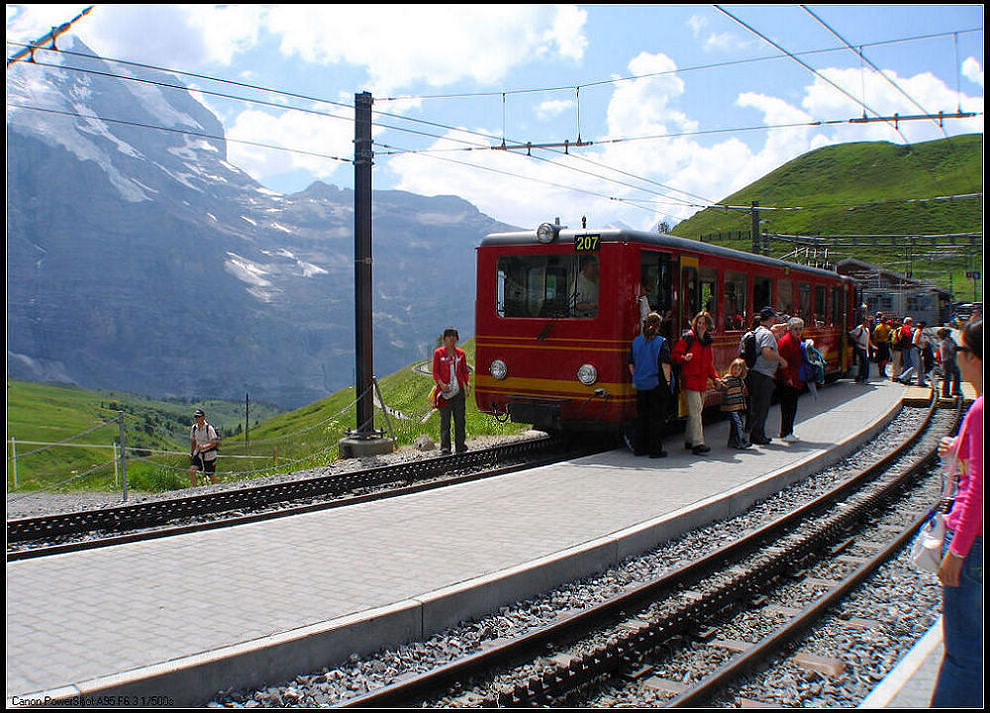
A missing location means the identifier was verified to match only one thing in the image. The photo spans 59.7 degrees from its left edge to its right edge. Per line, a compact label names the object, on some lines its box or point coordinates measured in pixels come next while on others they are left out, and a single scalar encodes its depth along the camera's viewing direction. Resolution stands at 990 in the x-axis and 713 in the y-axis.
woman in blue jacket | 11.46
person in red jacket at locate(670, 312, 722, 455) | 11.92
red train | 11.91
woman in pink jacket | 3.51
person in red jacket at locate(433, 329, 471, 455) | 12.60
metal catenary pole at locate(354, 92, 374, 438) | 14.10
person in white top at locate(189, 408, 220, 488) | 14.39
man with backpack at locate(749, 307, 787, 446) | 12.14
